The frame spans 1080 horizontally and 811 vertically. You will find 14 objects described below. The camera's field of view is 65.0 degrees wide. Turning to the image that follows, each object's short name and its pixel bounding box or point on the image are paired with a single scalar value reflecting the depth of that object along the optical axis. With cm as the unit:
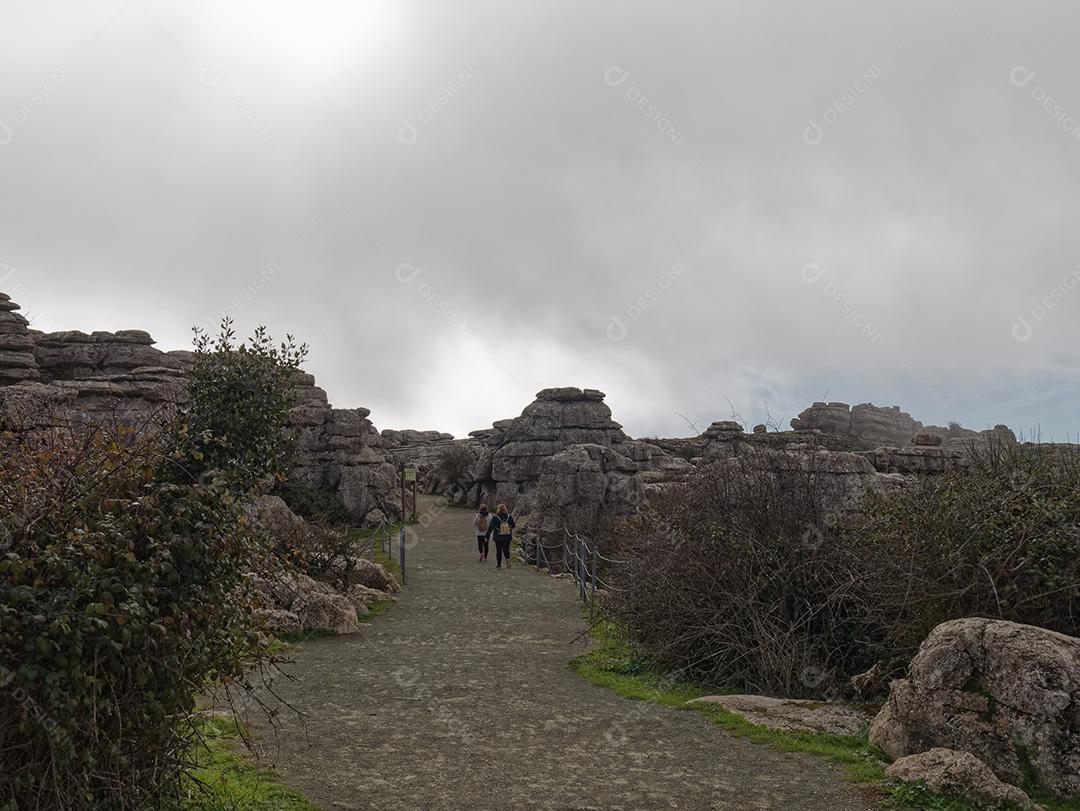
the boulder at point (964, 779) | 653
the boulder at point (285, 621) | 1391
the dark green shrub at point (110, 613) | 452
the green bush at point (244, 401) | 1645
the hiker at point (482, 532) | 2627
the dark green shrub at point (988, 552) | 878
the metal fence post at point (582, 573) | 1827
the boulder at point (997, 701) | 712
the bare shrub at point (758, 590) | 1085
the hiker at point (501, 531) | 2511
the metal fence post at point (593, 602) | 1479
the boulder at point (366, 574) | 1848
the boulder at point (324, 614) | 1461
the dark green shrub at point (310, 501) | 3231
